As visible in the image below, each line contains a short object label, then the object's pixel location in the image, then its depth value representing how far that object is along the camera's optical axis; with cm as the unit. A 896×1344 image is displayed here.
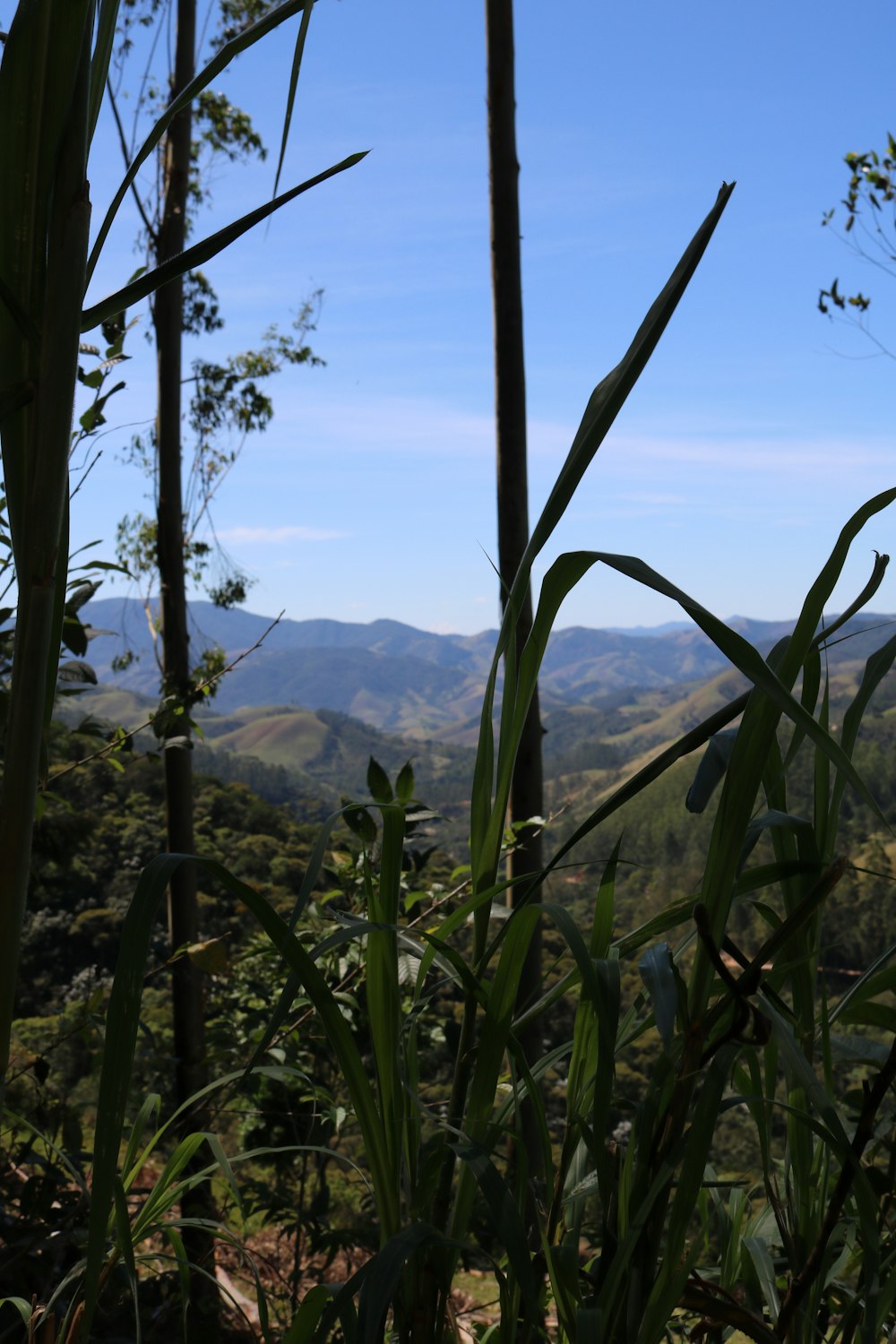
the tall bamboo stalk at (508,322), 286
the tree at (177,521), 308
